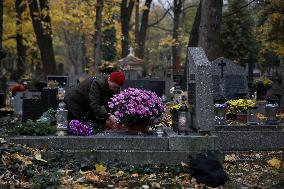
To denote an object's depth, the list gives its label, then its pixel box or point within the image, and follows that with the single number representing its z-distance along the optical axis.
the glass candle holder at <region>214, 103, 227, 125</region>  11.13
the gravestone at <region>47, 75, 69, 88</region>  23.95
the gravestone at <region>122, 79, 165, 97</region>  17.09
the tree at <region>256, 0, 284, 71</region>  30.00
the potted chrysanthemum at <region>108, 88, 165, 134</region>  9.50
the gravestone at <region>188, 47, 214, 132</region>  9.55
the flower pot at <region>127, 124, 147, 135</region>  9.68
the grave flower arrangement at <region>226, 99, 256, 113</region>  12.14
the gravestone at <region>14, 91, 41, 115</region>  18.63
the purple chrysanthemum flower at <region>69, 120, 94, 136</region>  9.48
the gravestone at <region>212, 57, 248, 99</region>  15.75
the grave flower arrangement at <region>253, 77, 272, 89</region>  18.02
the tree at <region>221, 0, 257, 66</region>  37.50
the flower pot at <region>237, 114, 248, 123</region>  11.97
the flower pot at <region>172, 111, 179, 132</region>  10.12
